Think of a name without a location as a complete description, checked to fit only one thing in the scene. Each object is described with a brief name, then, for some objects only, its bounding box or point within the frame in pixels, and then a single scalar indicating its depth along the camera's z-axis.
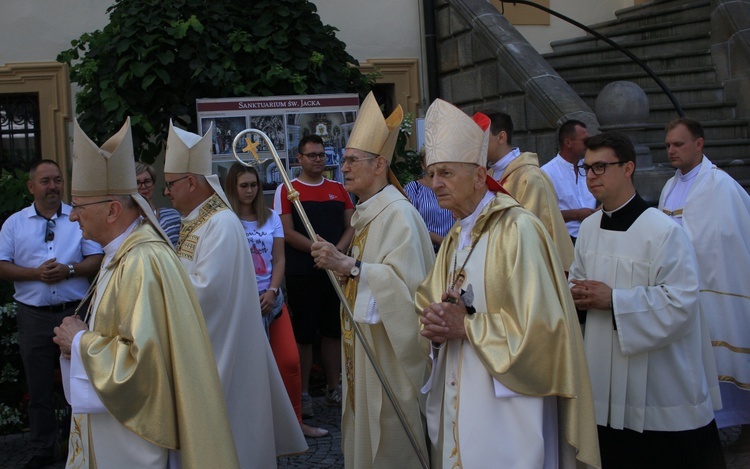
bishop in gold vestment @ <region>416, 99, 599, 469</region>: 3.38
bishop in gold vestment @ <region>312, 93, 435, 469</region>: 4.62
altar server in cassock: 4.04
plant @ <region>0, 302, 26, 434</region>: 6.60
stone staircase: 9.74
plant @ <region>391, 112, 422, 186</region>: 8.75
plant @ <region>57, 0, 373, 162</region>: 7.82
